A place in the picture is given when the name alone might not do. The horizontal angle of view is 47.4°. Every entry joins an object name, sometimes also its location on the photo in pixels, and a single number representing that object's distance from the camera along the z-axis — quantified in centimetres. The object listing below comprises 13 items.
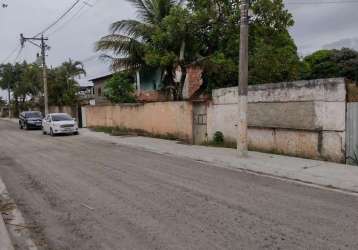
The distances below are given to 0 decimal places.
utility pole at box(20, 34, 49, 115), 3859
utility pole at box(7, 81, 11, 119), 7150
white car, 2756
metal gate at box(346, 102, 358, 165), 1191
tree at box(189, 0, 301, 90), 1958
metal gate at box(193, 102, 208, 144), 1842
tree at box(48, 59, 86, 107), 4612
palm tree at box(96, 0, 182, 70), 2294
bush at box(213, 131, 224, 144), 1723
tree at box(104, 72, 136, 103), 2756
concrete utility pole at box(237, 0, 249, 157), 1345
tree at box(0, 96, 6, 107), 10151
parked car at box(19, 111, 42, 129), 3622
